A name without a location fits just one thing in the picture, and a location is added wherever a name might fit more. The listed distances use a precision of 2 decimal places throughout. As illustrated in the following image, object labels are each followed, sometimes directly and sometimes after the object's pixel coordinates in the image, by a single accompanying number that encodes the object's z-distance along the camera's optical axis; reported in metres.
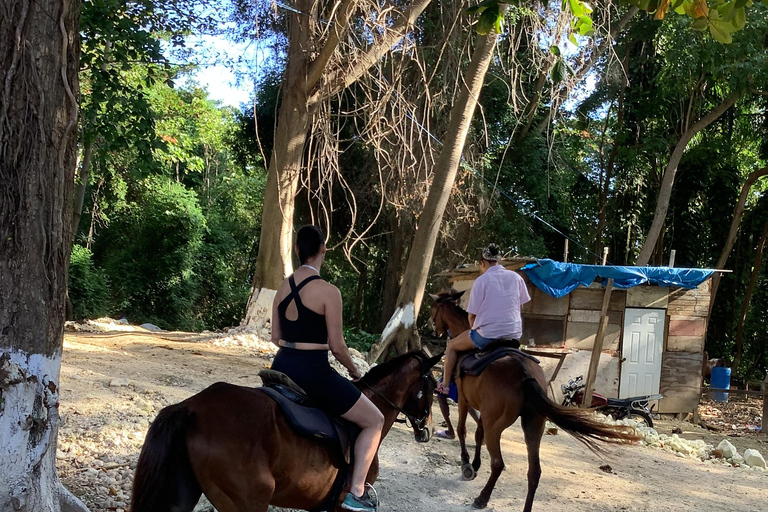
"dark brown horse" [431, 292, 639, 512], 6.15
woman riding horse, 4.11
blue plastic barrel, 17.75
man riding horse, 7.18
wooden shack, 15.13
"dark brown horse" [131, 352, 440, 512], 3.42
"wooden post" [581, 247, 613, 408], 13.85
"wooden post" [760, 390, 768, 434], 13.96
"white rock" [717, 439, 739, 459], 10.64
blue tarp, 14.59
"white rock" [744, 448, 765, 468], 10.16
